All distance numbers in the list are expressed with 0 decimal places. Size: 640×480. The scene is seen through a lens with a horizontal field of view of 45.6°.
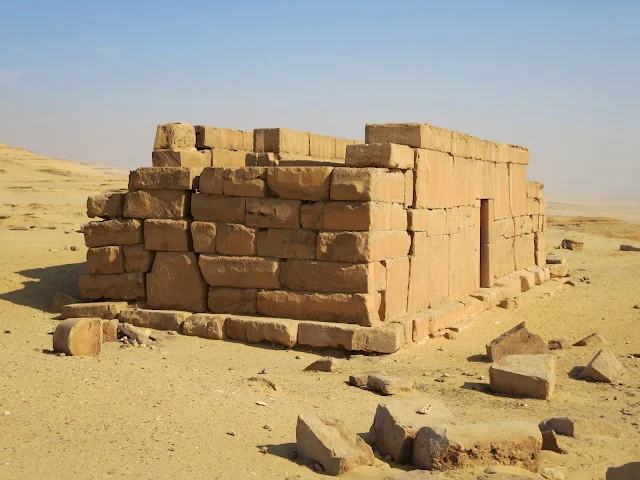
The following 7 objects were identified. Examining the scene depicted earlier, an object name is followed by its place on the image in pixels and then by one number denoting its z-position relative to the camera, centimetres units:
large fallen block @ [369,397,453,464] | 524
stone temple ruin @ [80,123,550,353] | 889
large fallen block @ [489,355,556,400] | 704
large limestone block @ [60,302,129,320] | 1001
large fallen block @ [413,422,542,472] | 497
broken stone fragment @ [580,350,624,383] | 779
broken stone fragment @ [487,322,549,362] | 848
